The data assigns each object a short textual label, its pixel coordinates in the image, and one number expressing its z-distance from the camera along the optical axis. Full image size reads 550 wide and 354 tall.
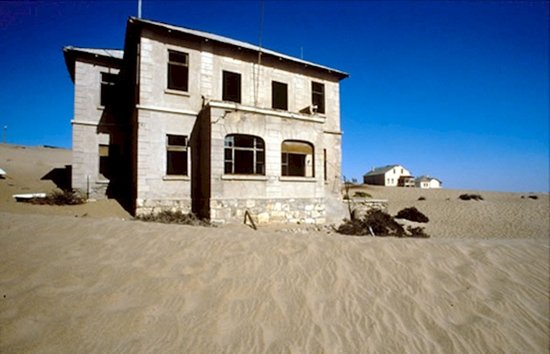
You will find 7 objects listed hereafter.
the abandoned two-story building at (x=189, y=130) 11.59
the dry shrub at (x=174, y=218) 10.04
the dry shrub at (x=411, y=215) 17.94
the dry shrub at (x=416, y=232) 12.17
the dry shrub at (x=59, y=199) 11.09
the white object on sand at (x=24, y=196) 11.09
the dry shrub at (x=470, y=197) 30.21
